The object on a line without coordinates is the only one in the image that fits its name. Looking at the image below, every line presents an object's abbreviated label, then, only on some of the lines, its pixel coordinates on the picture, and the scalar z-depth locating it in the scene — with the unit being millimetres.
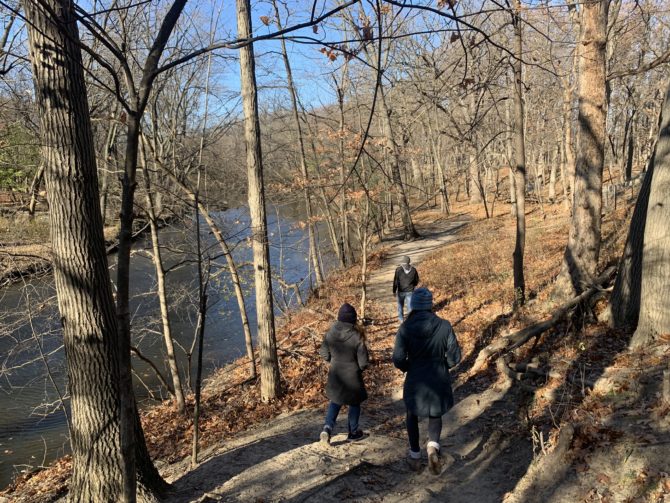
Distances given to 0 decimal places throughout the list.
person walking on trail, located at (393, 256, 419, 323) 10602
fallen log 7773
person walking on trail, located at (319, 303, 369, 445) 5484
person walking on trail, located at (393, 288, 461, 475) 4648
